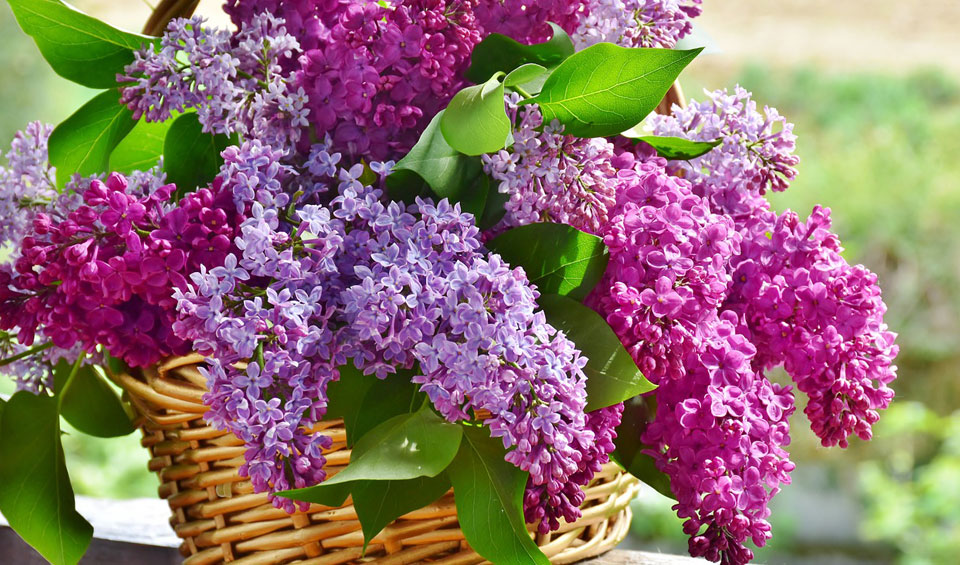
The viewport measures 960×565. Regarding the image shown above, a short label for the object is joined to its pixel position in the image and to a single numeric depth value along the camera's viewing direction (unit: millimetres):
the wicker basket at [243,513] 1099
